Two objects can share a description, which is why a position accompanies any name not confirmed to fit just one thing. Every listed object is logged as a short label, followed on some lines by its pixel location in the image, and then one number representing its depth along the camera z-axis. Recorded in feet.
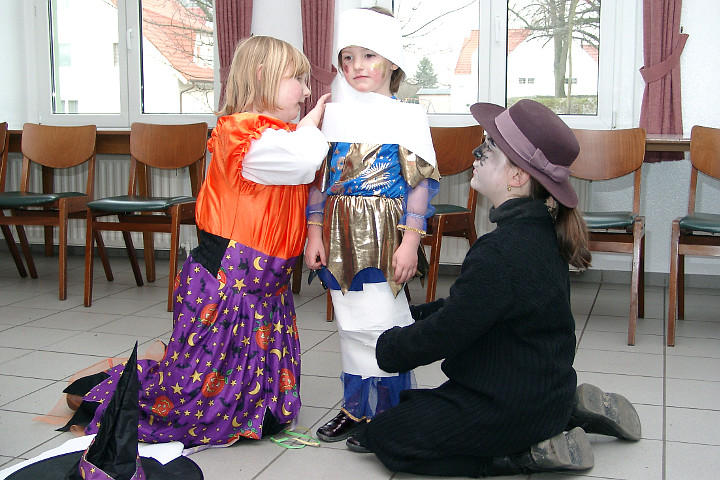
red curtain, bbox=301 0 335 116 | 14.46
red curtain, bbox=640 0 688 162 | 12.82
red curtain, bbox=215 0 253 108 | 14.93
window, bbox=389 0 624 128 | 13.88
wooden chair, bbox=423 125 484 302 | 11.41
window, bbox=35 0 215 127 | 16.28
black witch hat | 5.07
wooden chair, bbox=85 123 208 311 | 12.15
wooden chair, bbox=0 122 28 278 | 14.12
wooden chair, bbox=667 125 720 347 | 9.93
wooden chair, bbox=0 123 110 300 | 13.04
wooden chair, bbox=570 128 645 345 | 10.37
